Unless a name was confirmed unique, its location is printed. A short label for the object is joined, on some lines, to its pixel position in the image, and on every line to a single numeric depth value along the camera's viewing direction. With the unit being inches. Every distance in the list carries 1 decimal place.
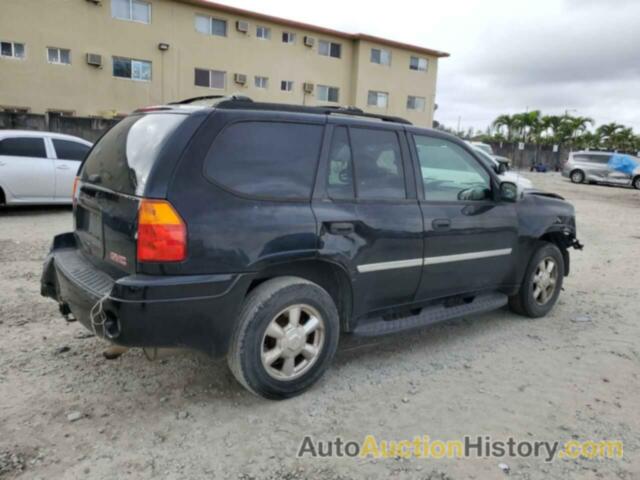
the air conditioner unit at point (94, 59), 868.0
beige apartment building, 831.1
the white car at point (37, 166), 351.6
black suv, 108.0
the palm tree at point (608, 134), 1876.2
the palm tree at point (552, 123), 1685.5
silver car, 951.8
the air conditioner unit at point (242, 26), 1011.3
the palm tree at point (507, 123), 1705.2
